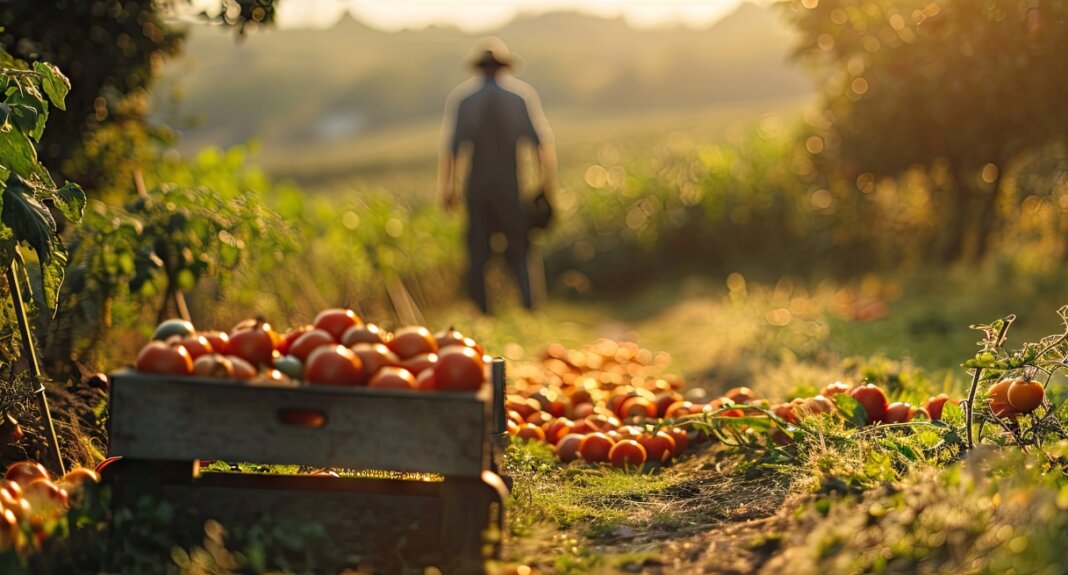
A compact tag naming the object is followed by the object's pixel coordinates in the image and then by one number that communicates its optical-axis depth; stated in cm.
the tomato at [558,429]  569
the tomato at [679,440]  550
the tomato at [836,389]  539
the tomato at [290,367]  383
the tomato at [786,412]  518
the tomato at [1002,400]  452
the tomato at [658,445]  538
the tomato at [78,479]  387
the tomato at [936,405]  504
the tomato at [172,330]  411
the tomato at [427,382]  370
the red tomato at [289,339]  404
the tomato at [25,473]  399
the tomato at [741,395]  595
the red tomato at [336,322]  422
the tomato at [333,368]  370
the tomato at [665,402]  618
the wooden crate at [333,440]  364
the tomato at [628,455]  525
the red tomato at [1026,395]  446
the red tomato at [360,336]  407
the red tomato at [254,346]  391
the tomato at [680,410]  578
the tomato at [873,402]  509
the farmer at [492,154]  1086
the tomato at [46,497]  370
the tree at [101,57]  589
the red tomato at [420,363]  388
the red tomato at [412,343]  404
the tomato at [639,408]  608
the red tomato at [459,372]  367
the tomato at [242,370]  376
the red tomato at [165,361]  373
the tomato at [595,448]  534
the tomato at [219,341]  397
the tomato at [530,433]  568
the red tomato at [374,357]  382
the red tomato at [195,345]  385
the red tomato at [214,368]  373
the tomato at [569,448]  545
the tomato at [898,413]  500
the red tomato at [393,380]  369
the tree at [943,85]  917
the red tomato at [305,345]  396
